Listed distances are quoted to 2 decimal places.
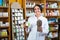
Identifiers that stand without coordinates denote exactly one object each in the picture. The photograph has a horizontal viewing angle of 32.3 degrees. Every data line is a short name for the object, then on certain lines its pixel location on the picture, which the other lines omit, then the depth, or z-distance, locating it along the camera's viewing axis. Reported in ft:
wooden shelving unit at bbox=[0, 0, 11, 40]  12.71
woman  5.88
